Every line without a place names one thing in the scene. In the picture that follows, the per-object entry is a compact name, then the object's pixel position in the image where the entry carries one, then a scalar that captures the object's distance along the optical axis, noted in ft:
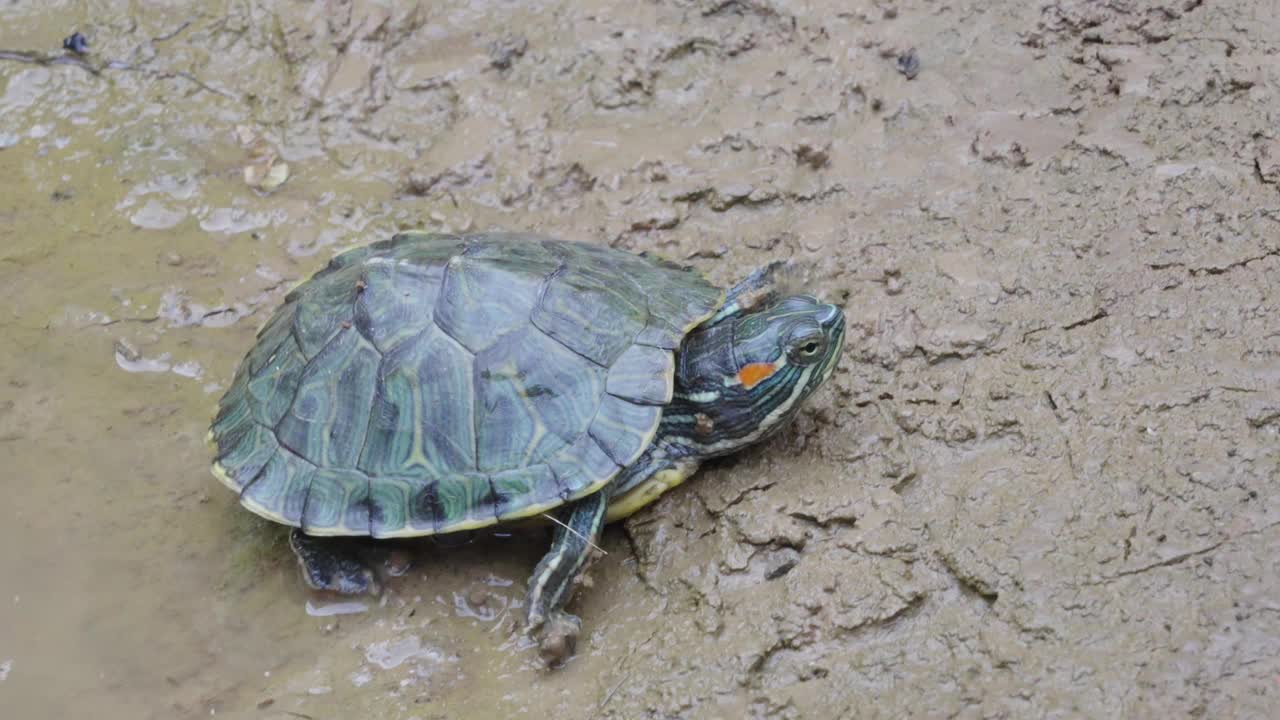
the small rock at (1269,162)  16.51
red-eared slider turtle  13.97
